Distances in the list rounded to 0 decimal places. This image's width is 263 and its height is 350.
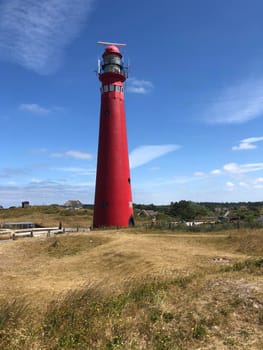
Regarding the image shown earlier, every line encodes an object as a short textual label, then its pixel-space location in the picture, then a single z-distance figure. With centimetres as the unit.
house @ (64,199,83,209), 11509
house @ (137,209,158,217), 6736
